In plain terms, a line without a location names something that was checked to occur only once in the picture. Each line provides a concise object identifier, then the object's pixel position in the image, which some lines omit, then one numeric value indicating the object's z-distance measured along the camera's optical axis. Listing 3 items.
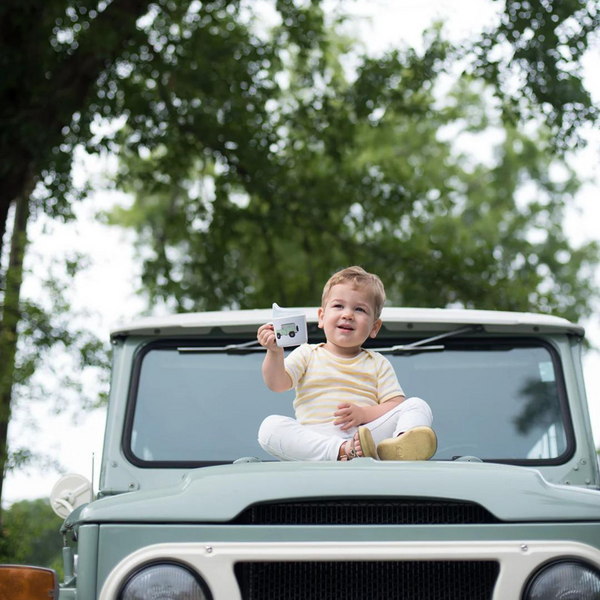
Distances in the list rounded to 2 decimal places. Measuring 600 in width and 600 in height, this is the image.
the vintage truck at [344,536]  2.58
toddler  3.30
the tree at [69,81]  9.96
